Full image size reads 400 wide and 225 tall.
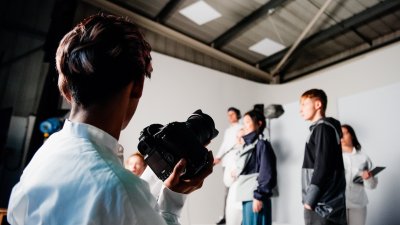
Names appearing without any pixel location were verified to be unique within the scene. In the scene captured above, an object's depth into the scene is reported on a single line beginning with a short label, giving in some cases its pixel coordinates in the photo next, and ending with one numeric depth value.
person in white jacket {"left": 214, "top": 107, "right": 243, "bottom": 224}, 3.69
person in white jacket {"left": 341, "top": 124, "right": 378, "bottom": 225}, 2.55
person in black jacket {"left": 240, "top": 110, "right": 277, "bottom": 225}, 2.15
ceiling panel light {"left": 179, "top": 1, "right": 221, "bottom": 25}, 4.11
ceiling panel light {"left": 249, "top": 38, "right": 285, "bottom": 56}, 5.06
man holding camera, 0.38
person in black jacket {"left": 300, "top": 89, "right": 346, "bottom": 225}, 1.65
